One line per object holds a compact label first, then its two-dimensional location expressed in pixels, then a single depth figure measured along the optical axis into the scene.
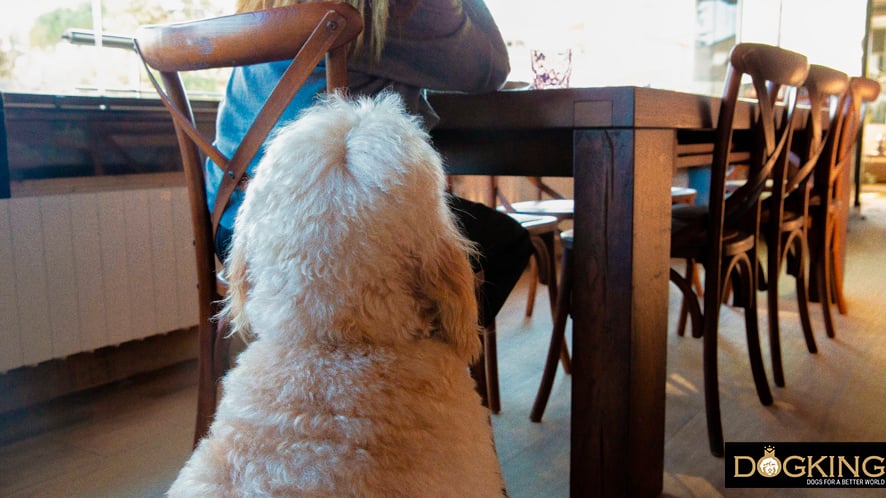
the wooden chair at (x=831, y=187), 2.58
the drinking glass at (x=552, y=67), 1.80
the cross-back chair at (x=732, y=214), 1.69
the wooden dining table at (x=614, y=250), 1.32
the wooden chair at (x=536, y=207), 2.45
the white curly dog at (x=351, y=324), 0.74
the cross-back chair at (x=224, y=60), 1.08
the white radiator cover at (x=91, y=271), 1.87
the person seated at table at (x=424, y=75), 1.22
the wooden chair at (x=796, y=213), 2.10
